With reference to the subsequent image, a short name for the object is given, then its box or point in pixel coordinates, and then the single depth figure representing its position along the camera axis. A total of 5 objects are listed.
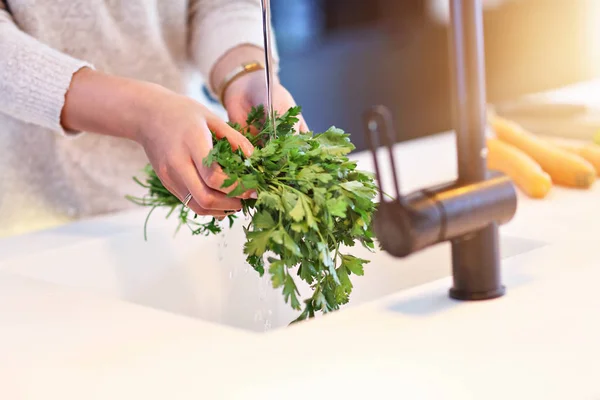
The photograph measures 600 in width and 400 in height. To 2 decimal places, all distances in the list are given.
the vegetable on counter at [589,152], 1.78
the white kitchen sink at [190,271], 1.53
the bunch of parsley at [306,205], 1.14
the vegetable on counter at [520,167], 1.69
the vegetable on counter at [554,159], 1.72
